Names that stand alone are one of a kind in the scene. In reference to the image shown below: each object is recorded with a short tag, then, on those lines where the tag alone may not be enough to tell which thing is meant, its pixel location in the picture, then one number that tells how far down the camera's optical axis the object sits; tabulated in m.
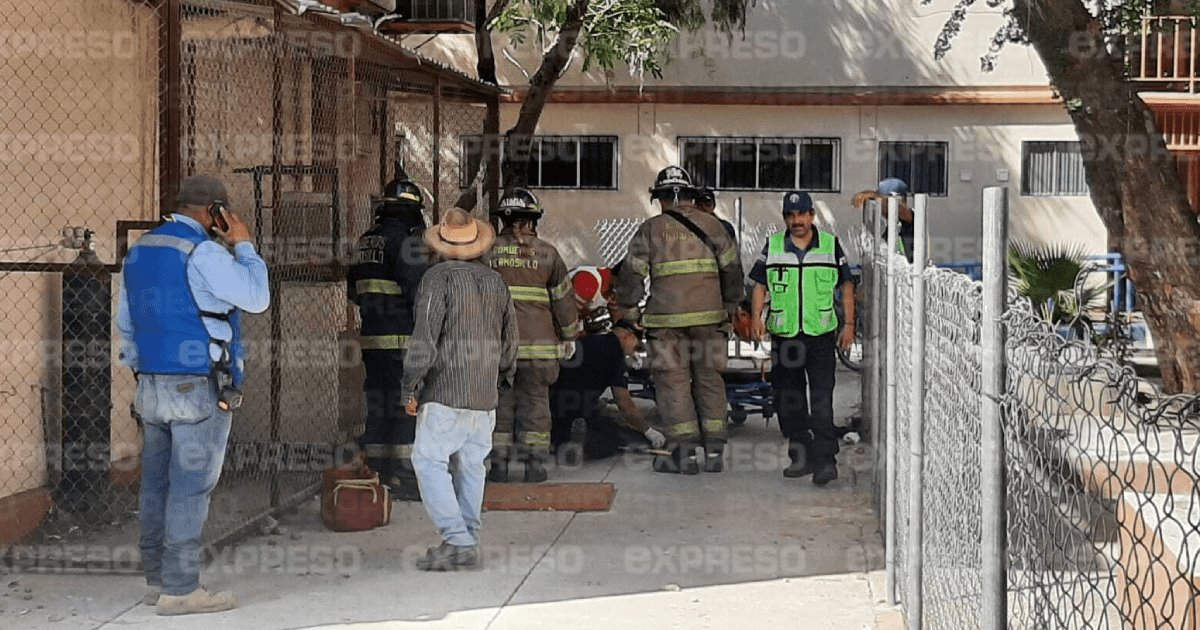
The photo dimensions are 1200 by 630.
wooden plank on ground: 9.38
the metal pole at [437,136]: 11.61
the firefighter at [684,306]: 10.50
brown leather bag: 8.64
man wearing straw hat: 7.62
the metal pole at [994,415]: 2.98
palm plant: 15.92
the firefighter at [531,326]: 10.10
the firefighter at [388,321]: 9.61
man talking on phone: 6.66
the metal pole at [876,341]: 8.35
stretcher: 11.88
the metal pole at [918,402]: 5.30
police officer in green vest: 10.10
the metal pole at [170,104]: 7.39
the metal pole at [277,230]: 9.04
